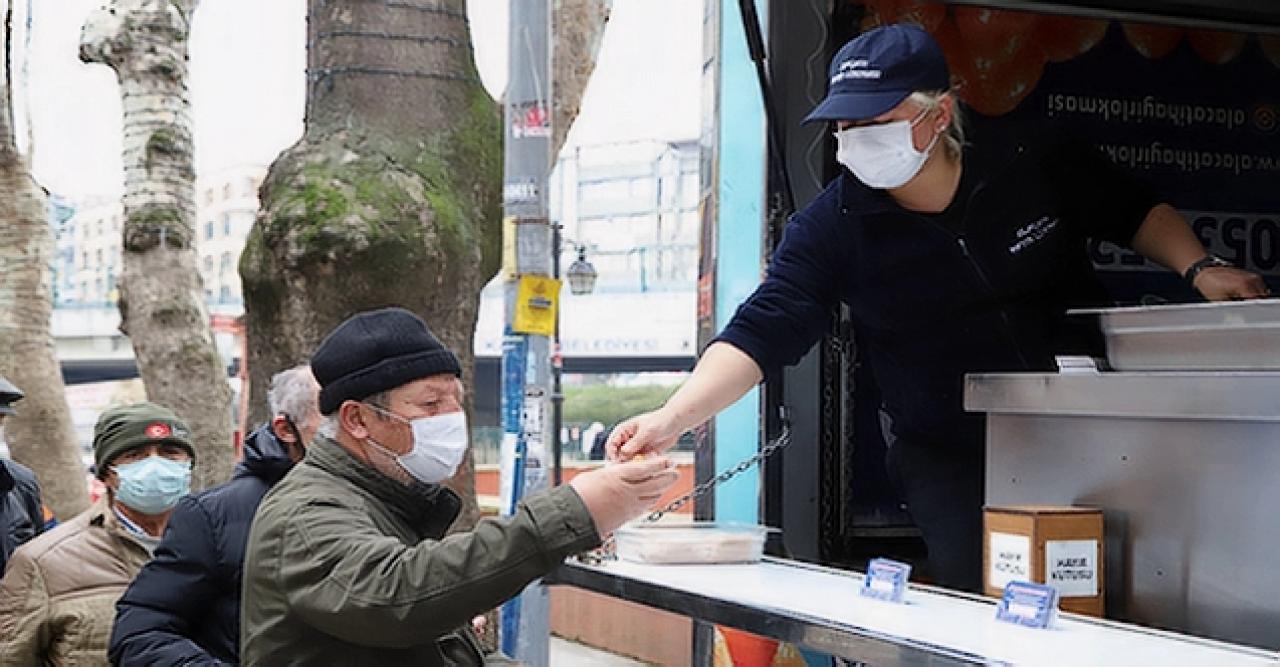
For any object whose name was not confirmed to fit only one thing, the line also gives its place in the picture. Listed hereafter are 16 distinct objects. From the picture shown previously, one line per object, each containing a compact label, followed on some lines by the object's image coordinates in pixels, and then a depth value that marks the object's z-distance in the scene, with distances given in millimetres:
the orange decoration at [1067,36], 5172
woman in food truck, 3338
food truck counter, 2242
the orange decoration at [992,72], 4988
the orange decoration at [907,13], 4750
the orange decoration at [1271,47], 5383
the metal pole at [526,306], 5281
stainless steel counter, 2461
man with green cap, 4398
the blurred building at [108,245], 33156
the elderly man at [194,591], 3734
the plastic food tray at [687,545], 3396
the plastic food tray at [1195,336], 2482
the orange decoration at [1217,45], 5340
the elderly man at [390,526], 2355
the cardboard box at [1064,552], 2670
